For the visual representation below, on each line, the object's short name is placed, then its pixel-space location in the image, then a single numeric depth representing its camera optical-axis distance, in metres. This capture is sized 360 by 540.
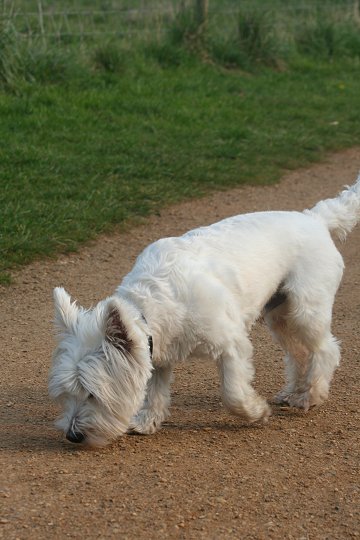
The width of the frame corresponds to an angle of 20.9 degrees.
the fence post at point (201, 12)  14.55
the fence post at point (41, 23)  12.37
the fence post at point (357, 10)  17.67
